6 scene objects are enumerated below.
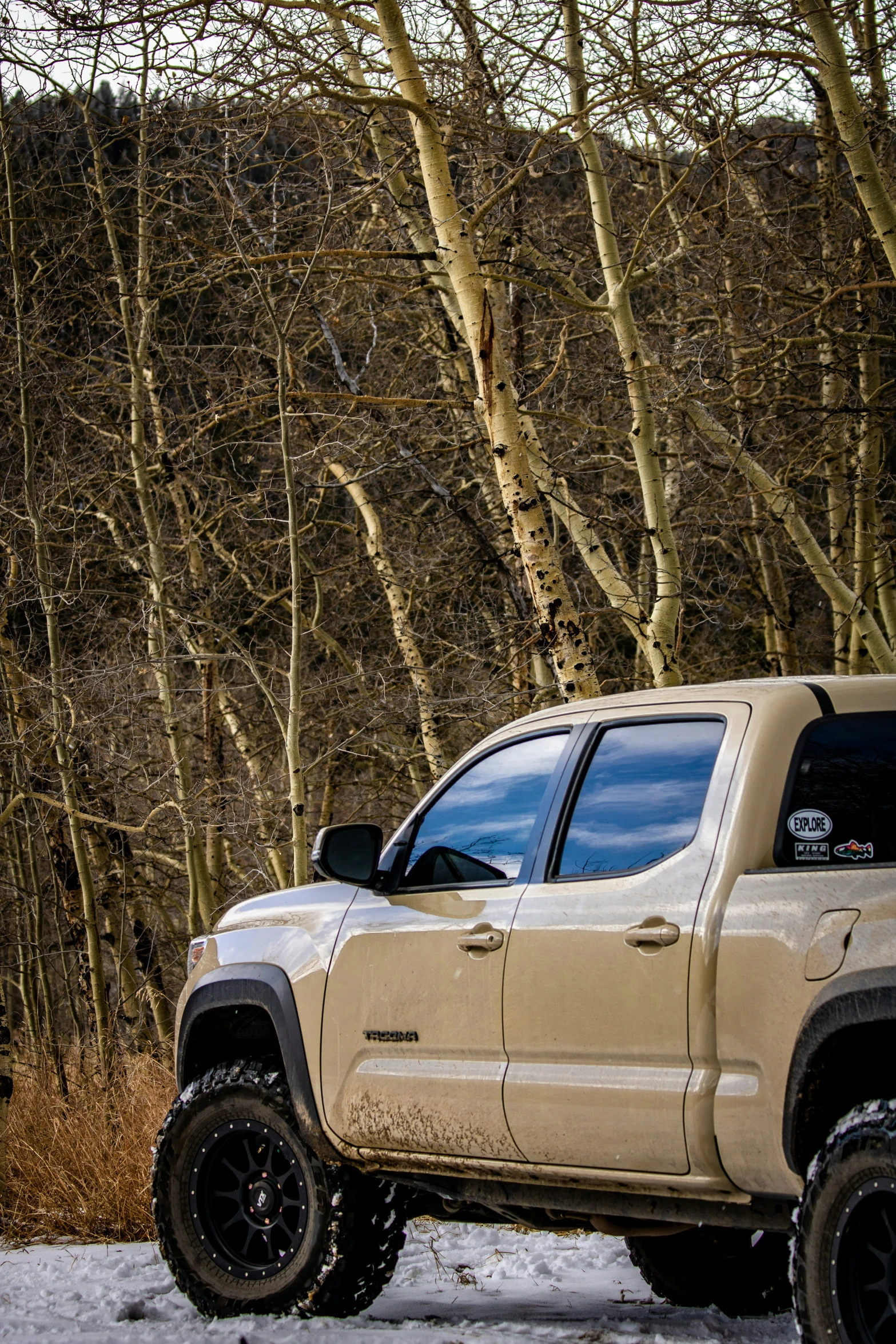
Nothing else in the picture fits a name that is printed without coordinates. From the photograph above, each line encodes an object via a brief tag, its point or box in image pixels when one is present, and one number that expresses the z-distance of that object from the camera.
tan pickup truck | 6.41
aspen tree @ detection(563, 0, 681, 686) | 17.98
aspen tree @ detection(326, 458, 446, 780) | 25.70
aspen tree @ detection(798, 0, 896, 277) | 15.77
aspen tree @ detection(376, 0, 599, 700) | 16.56
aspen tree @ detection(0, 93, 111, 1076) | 19.31
